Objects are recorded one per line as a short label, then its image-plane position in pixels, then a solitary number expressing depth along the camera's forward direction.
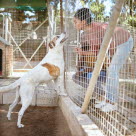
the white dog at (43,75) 3.37
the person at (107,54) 2.12
